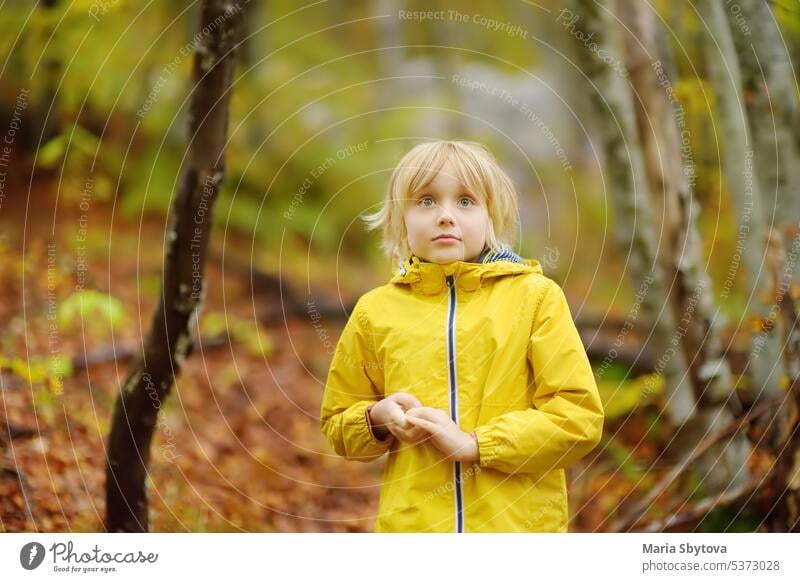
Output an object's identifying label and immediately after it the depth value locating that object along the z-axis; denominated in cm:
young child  203
